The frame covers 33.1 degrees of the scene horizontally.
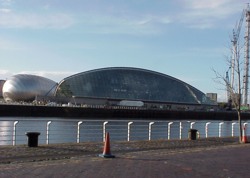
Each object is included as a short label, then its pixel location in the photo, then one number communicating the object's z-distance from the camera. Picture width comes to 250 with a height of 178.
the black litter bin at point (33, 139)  17.67
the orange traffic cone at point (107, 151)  14.55
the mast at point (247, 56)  145.50
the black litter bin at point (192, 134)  25.31
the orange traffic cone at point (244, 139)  24.45
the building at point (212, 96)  189.30
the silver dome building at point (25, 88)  127.31
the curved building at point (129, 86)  143.00
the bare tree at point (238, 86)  27.27
